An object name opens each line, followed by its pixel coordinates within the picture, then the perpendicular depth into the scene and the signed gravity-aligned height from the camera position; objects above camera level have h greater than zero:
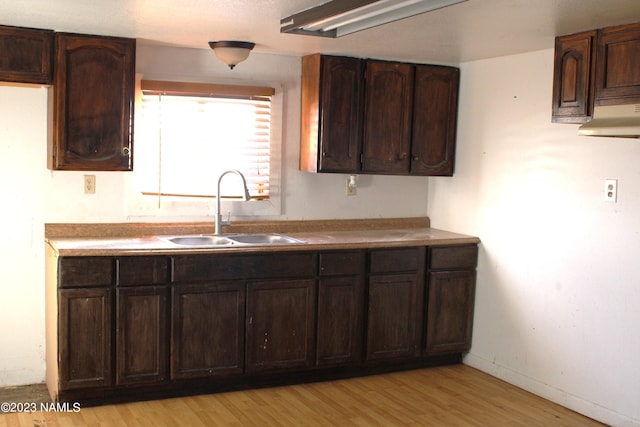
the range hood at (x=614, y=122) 3.27 +0.24
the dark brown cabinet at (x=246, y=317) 3.78 -0.90
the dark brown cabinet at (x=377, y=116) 4.61 +0.33
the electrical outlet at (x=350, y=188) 5.01 -0.16
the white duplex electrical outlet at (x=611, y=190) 3.85 -0.09
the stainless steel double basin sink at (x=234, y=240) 4.24 -0.48
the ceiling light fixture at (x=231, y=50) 4.13 +0.65
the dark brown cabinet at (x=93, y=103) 3.93 +0.30
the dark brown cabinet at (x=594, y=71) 3.41 +0.51
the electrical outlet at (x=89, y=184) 4.26 -0.16
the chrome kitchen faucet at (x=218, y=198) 4.41 -0.22
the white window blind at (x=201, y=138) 4.40 +0.14
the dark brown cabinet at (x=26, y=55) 3.76 +0.53
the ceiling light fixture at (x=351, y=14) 2.96 +0.67
